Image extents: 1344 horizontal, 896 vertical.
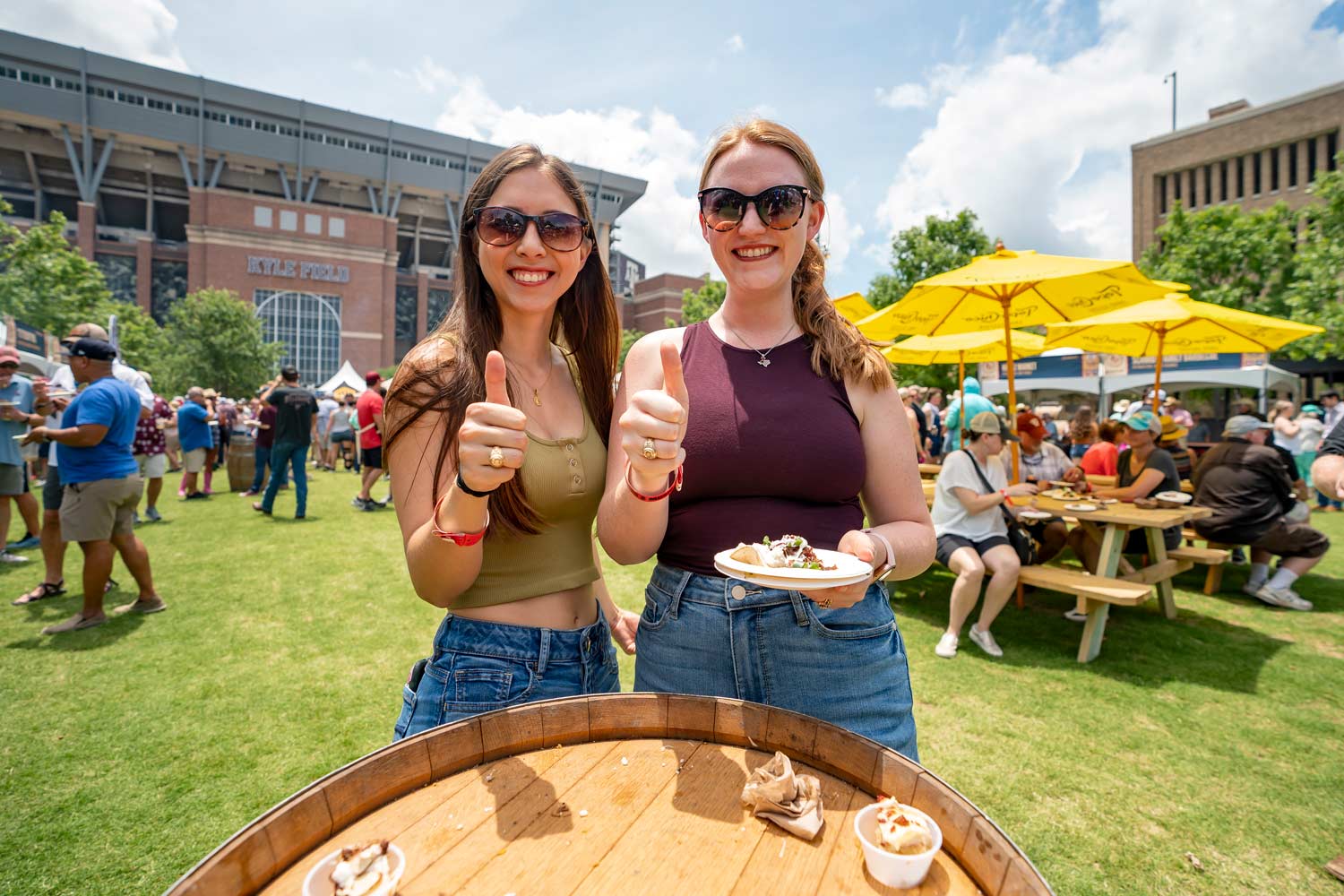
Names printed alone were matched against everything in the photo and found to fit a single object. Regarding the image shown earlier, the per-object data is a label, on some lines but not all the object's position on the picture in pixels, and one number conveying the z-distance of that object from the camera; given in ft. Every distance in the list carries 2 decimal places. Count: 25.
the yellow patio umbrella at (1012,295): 20.63
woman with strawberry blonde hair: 4.94
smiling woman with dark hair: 4.95
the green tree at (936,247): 80.69
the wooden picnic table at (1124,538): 16.75
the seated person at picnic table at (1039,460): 25.85
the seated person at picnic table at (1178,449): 26.30
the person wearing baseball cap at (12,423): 19.15
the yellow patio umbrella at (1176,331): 25.35
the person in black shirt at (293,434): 30.73
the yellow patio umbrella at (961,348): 32.63
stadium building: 150.20
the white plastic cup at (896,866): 3.25
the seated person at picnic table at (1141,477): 20.61
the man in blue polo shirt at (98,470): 15.39
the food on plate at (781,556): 4.55
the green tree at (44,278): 74.38
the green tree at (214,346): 119.75
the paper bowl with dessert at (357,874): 3.11
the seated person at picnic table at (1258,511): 19.97
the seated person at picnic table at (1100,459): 28.32
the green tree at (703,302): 135.64
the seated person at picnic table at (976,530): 16.17
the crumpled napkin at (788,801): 3.65
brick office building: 109.50
